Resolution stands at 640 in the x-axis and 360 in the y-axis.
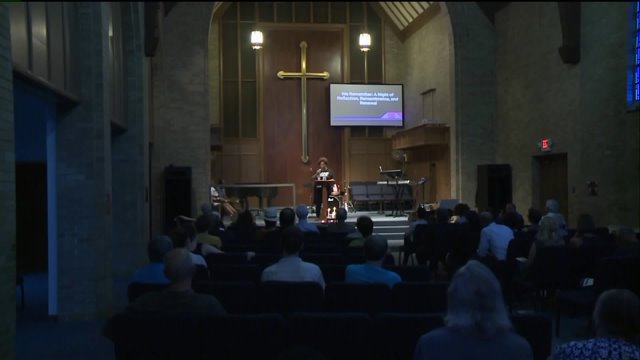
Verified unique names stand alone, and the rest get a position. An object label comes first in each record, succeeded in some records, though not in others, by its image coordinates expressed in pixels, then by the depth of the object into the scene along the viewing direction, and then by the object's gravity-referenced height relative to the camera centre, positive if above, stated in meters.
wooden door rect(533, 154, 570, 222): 12.38 -0.02
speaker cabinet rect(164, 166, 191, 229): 12.14 -0.09
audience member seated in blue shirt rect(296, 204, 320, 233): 7.35 -0.44
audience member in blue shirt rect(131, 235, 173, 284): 4.29 -0.57
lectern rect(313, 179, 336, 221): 12.82 -0.15
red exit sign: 12.53 +0.74
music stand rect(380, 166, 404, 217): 13.44 -0.20
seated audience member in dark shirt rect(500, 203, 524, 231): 7.08 -0.48
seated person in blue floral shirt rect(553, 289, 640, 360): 2.10 -0.53
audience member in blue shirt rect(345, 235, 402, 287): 3.93 -0.58
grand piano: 14.40 -0.16
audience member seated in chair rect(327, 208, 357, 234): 7.72 -0.56
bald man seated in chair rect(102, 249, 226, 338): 2.93 -0.55
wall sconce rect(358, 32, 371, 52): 16.12 +3.79
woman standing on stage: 12.88 +0.11
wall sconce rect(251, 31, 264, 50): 15.48 +3.74
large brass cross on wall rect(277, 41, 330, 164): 17.67 +3.13
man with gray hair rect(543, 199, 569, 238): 6.73 -0.43
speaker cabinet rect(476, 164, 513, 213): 12.16 -0.11
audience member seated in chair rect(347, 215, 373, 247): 5.85 -0.44
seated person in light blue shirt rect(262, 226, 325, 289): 3.95 -0.56
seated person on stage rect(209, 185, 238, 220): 13.95 -0.40
